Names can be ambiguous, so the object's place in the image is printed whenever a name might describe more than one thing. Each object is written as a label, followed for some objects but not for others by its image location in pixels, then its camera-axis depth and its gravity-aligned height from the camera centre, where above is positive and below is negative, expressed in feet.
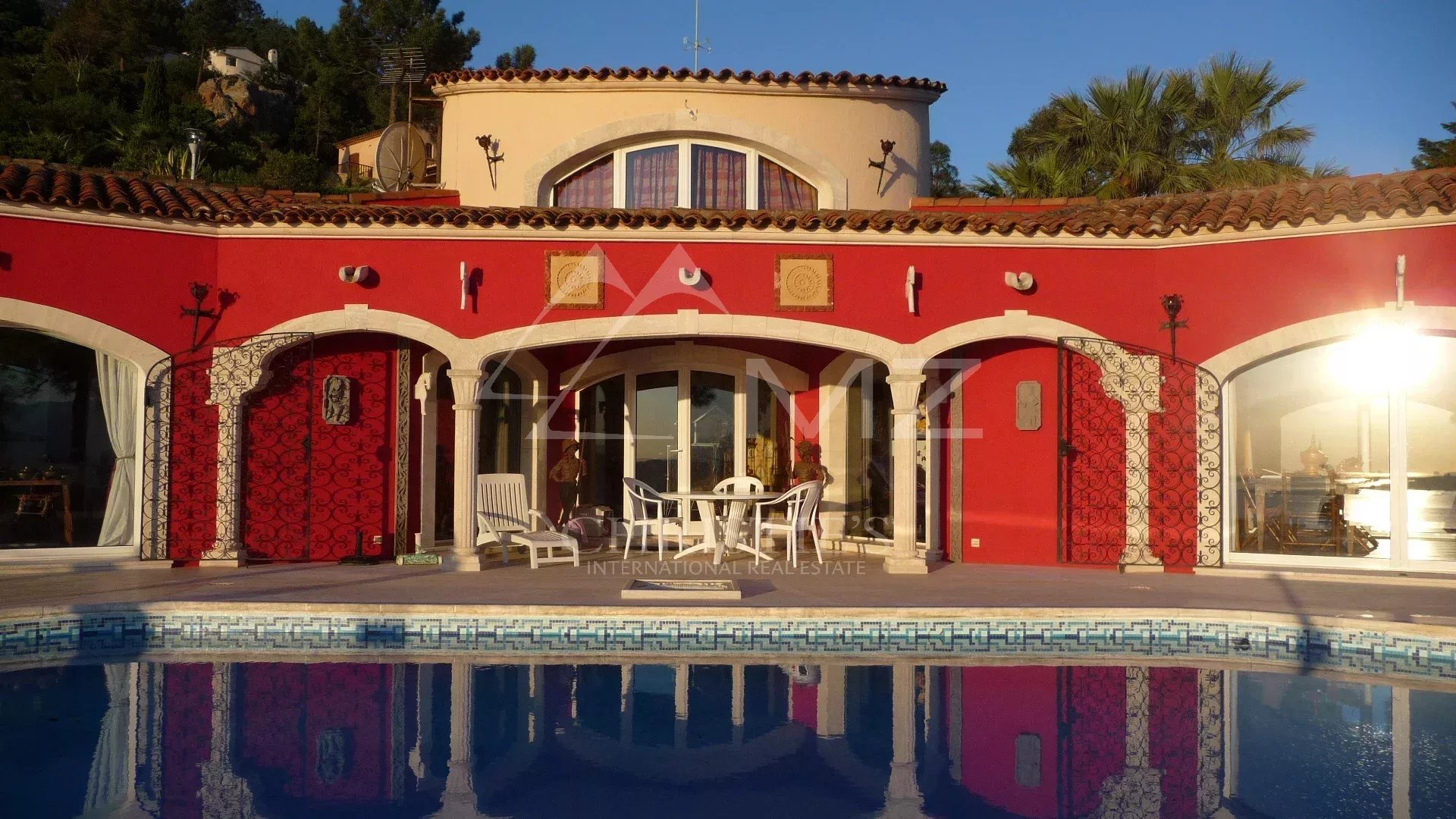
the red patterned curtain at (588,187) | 49.26 +10.24
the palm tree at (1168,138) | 58.75 +15.33
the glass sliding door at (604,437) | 47.73 -0.01
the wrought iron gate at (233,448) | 37.93 -0.44
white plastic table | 38.99 -2.62
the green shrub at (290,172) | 114.32 +25.62
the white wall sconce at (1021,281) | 38.45 +5.04
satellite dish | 54.75 +12.70
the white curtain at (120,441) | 37.65 -0.20
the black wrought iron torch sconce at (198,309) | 38.01 +3.94
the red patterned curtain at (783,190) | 49.55 +10.20
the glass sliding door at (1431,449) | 36.01 -0.24
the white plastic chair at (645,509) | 40.68 -2.71
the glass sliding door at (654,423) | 47.83 +0.55
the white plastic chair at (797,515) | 39.34 -2.55
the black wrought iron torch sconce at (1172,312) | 38.14 +4.04
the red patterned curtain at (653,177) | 48.70 +10.53
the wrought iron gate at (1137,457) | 38.01 -0.58
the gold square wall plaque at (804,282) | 38.99 +5.03
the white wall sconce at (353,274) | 38.14 +5.11
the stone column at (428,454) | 40.78 -0.64
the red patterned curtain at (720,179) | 48.85 +10.54
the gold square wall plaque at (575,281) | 38.81 +4.99
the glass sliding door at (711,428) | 47.65 +0.34
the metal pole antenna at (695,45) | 58.03 +18.86
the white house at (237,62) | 148.77 +46.59
